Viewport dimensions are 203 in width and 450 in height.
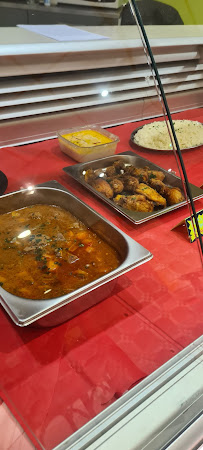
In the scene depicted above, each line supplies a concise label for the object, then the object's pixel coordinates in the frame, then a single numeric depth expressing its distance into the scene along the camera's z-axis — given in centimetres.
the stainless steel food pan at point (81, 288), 76
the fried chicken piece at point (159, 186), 133
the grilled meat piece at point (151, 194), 129
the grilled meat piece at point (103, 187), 131
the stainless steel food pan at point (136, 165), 121
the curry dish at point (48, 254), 90
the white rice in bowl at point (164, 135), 161
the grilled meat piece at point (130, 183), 135
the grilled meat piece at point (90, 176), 137
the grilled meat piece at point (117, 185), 134
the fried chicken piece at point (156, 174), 142
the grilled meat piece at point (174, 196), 130
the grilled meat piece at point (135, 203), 125
